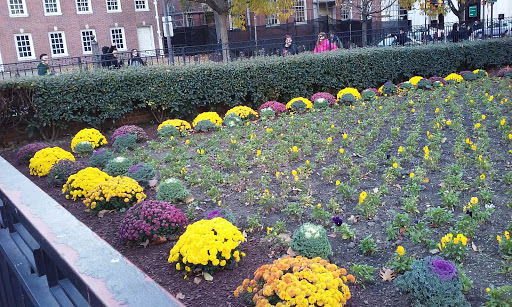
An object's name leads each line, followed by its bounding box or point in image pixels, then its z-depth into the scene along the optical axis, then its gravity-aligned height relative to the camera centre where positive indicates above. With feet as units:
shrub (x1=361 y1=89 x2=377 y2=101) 35.60 -3.27
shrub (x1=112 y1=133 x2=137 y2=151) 25.95 -3.87
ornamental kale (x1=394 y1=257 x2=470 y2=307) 9.06 -4.56
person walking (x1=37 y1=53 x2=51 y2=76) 44.56 +0.77
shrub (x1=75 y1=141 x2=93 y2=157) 25.41 -3.93
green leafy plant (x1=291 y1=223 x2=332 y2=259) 11.19 -4.38
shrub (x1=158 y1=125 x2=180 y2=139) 27.78 -3.75
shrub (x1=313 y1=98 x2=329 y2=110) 33.32 -3.39
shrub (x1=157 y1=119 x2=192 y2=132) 29.08 -3.50
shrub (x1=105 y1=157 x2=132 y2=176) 20.06 -4.02
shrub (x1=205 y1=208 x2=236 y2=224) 13.41 -4.24
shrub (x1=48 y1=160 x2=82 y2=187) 19.69 -3.96
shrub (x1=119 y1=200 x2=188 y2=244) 12.99 -4.24
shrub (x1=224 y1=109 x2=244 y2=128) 29.27 -3.61
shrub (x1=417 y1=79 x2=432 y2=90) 38.50 -2.97
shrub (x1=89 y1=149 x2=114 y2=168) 22.25 -4.01
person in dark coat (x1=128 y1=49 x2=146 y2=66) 44.29 +0.90
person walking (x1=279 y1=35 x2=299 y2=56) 45.44 +0.91
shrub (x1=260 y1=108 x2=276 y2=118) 31.58 -3.52
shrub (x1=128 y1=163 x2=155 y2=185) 18.42 -3.99
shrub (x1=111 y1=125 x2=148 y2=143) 27.75 -3.57
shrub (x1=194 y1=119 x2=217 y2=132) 28.68 -3.66
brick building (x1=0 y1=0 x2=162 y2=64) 96.37 +10.30
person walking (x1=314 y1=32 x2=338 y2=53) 46.88 +1.05
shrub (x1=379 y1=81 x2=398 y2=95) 37.83 -3.12
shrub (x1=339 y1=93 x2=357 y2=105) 34.12 -3.26
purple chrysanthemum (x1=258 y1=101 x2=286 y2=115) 33.09 -3.31
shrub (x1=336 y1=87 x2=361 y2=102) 35.90 -3.00
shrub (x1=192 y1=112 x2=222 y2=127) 29.89 -3.38
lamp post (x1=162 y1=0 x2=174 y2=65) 78.61 +7.24
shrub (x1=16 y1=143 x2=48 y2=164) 24.72 -3.81
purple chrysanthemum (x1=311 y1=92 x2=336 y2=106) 34.65 -3.08
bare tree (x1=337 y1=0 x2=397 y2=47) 74.79 +7.00
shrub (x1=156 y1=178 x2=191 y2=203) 16.11 -4.19
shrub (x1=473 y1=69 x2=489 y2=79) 43.03 -2.83
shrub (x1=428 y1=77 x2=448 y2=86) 40.59 -2.89
